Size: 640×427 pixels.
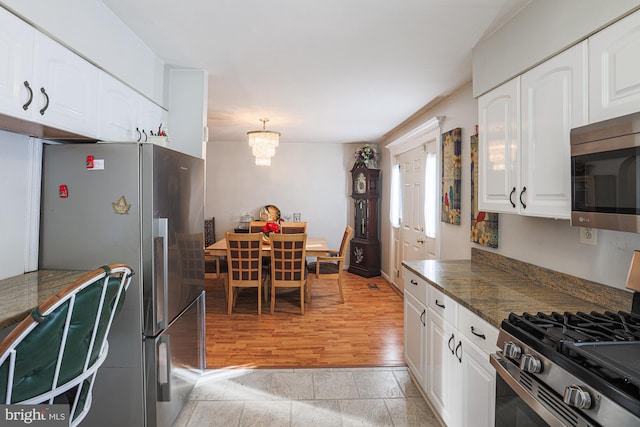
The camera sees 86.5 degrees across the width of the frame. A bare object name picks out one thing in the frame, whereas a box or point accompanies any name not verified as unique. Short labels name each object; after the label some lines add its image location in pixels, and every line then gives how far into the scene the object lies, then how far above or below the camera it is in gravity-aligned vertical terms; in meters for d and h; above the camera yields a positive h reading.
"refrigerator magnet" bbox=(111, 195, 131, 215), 1.74 +0.06
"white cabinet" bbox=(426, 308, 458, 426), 1.78 -0.82
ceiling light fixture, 4.23 +0.97
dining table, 4.14 -0.37
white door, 4.13 +0.23
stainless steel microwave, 1.10 +0.17
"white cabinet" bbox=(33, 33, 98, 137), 1.46 +0.61
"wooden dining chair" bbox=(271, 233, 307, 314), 3.86 -0.48
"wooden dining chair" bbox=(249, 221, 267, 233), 5.31 -0.12
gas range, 0.84 -0.40
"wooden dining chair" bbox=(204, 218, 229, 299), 4.12 -0.59
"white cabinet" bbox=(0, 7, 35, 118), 1.28 +0.59
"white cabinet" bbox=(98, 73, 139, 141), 1.89 +0.64
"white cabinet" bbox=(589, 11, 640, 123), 1.16 +0.56
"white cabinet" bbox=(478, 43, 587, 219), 1.46 +0.43
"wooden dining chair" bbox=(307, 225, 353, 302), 4.43 -0.63
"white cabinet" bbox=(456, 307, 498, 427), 1.43 -0.68
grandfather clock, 5.88 +0.03
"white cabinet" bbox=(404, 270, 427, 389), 2.21 -0.72
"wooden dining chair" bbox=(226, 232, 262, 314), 3.81 -0.49
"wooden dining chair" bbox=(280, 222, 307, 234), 4.93 -0.13
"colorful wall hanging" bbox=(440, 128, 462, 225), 3.07 +0.44
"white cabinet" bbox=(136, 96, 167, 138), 2.31 +0.74
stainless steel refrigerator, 1.74 -0.12
